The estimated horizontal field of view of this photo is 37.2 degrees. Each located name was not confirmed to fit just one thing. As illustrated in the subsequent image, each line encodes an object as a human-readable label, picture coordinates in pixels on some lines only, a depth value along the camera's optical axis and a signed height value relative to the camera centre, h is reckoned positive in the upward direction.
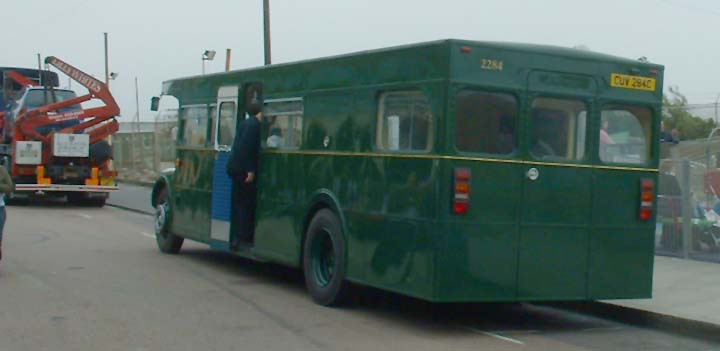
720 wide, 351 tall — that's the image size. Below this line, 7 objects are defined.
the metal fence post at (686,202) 14.66 -0.39
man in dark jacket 12.55 -0.27
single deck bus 9.41 -0.08
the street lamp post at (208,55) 29.45 +2.66
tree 27.35 +1.35
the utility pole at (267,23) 24.70 +3.07
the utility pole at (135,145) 41.75 +0.12
